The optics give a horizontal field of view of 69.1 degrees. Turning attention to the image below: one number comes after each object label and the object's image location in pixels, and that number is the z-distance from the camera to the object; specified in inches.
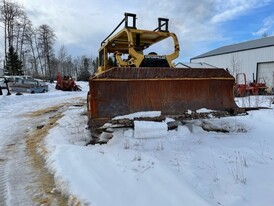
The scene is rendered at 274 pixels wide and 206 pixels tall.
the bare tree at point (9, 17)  999.7
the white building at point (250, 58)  747.0
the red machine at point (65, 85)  803.9
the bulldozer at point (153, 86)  145.3
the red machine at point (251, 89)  476.2
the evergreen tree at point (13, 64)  990.4
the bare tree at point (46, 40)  1210.3
